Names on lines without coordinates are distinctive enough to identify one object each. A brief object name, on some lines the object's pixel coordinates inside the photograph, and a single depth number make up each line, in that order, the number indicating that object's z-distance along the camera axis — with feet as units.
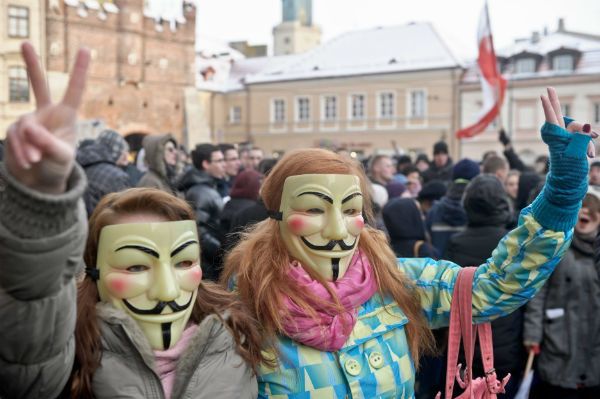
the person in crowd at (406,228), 19.45
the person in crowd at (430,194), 24.85
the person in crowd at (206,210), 17.85
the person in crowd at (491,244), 14.43
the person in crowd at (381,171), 24.81
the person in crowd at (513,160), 34.06
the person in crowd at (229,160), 25.16
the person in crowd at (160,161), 20.21
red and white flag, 50.26
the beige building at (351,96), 124.57
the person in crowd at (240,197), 18.90
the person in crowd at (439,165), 35.02
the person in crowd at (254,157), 33.40
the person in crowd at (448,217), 21.07
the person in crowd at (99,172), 16.89
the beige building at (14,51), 91.81
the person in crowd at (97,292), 5.03
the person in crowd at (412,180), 31.12
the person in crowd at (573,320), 13.73
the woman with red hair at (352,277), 8.07
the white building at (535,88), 114.01
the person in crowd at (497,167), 25.48
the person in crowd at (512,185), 25.38
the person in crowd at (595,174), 25.65
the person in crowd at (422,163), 42.38
